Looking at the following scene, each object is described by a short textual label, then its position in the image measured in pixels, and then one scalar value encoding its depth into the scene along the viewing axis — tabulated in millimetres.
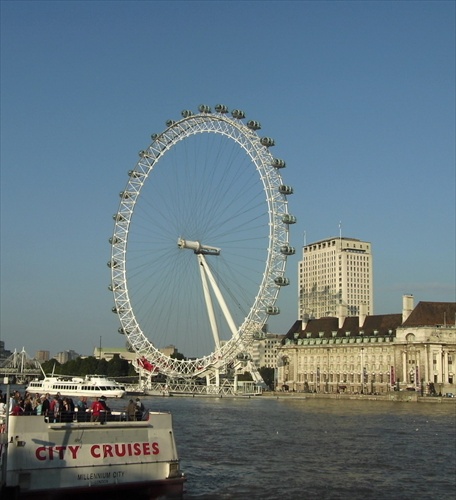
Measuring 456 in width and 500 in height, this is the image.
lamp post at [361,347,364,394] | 142050
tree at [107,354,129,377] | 187375
